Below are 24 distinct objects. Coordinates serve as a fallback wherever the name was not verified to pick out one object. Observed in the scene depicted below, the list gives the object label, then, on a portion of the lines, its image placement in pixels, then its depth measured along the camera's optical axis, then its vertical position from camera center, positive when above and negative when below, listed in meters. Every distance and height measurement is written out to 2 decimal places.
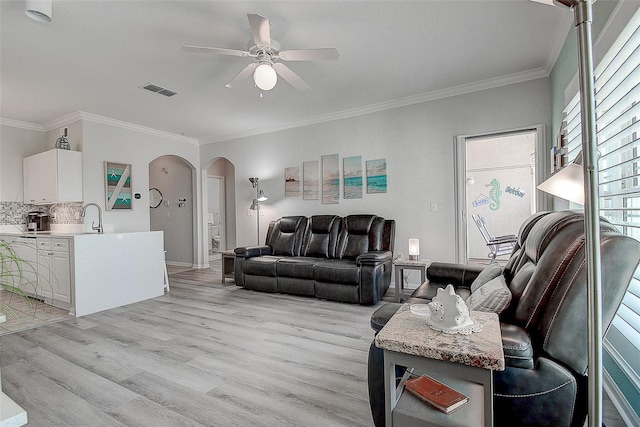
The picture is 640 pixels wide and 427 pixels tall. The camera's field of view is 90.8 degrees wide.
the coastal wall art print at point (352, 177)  4.82 +0.55
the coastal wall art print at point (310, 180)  5.23 +0.55
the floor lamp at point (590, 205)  0.75 +0.01
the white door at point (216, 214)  7.65 +0.00
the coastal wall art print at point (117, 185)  5.13 +0.51
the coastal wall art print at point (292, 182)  5.42 +0.54
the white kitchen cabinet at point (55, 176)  4.60 +0.61
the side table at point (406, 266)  3.71 -0.66
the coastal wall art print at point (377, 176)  4.61 +0.53
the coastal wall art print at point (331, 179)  5.02 +0.53
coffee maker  5.24 -0.05
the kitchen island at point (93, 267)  3.62 -0.64
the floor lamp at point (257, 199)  5.45 +0.25
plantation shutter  1.52 +0.36
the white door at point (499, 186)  6.97 +0.54
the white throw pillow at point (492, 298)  1.50 -0.45
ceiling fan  2.40 +1.28
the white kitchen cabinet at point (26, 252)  4.15 -0.46
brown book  1.13 -0.69
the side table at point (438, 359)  0.93 -0.45
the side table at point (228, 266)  5.19 -0.87
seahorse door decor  7.28 +0.36
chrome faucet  4.20 -0.14
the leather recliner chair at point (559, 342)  1.18 -0.51
